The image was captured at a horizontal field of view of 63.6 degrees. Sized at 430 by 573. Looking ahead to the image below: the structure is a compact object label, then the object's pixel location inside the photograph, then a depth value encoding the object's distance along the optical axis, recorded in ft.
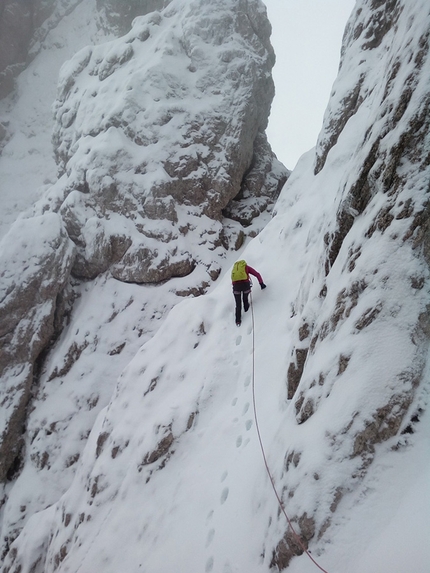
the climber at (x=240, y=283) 27.76
